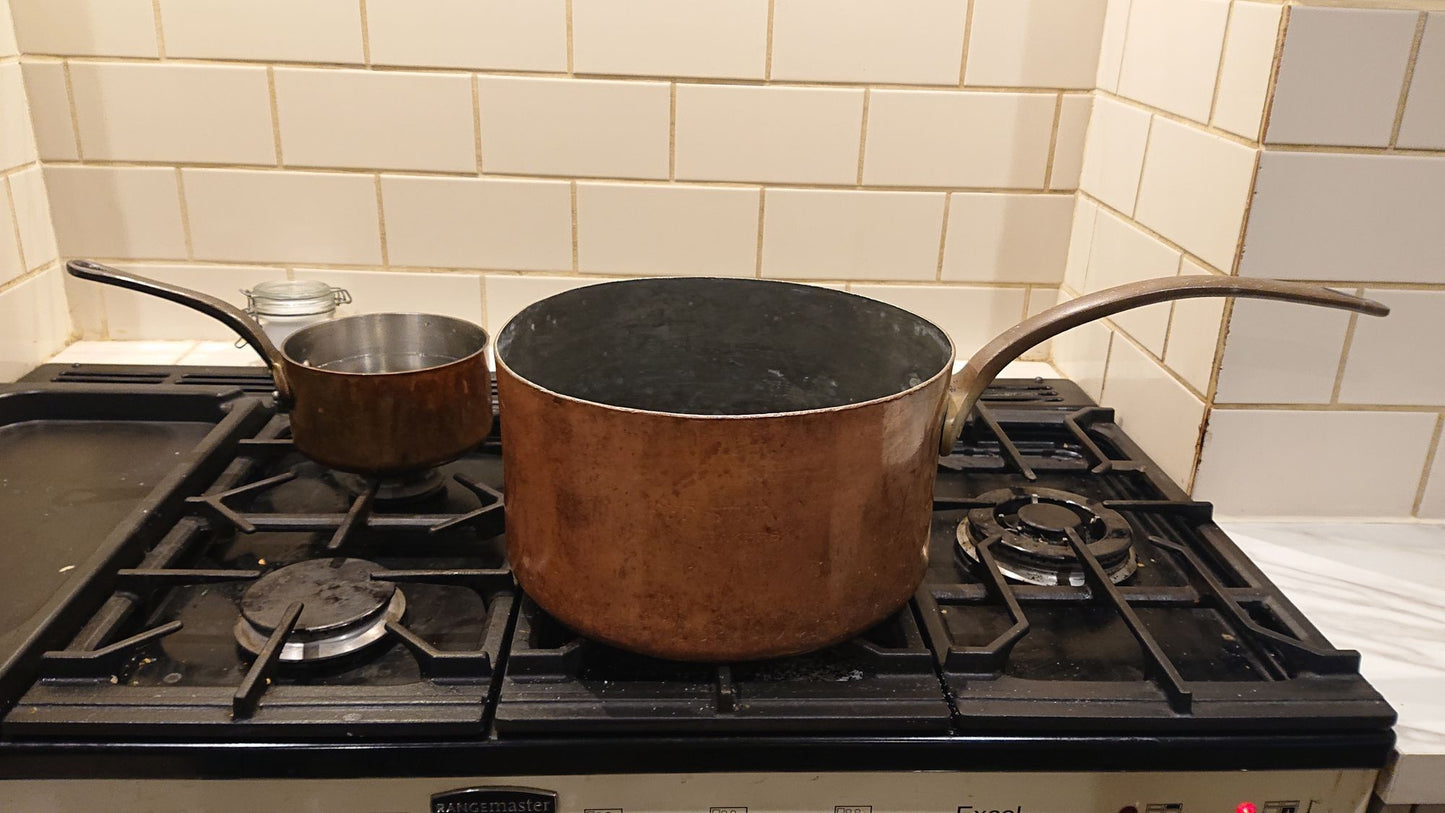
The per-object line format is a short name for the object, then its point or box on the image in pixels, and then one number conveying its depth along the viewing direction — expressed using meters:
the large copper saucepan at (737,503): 0.57
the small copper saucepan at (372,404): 0.82
